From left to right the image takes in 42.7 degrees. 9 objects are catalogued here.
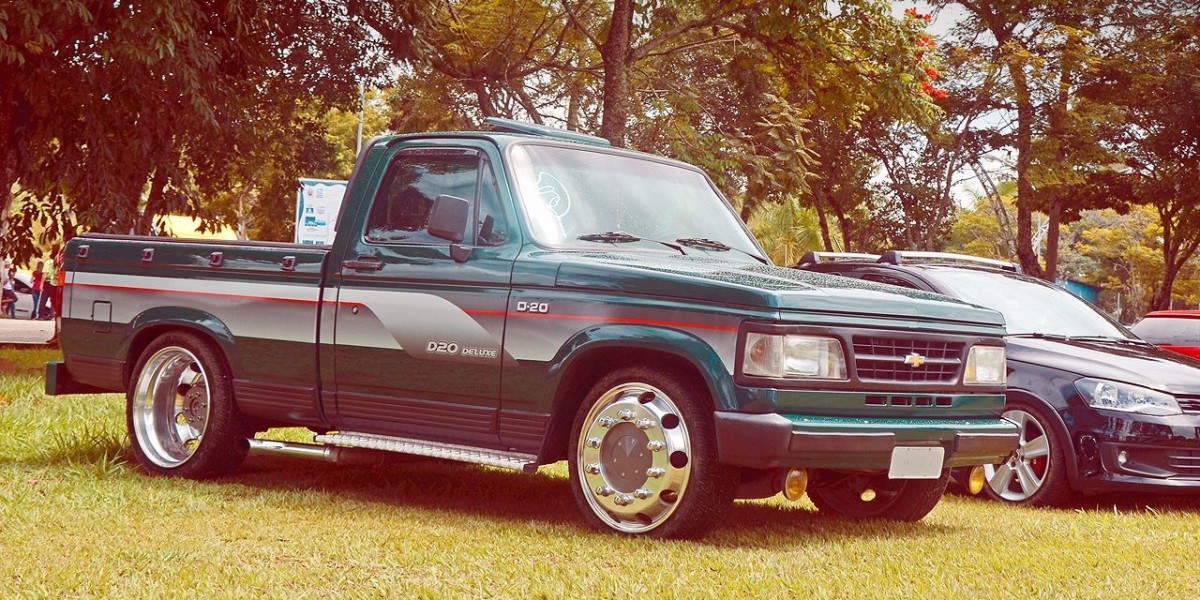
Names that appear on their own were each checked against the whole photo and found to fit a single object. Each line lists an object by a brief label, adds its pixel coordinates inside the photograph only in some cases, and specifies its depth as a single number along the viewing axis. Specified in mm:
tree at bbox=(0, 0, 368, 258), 15406
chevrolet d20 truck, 6523
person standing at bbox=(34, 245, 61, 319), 37703
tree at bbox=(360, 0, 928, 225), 19078
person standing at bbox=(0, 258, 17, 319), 40438
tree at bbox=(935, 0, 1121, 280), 27625
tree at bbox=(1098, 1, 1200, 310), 28875
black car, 8922
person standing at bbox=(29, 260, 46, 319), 39719
